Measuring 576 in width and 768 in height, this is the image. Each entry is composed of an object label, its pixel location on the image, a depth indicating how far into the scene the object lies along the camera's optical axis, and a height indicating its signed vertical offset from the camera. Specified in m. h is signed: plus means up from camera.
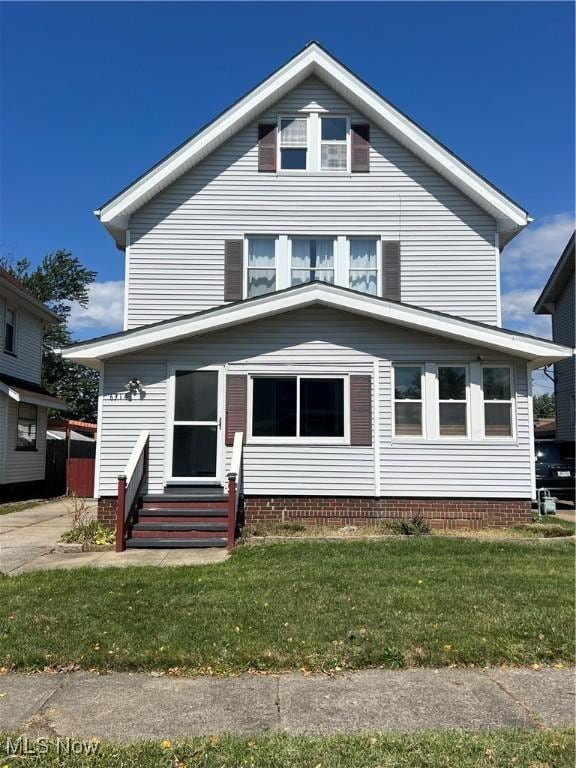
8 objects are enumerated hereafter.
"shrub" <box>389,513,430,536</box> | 10.15 -1.26
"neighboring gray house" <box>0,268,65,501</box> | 18.08 +1.64
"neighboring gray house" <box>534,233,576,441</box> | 22.70 +5.14
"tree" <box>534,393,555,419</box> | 81.98 +6.63
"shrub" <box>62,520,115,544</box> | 9.69 -1.37
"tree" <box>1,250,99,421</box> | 42.66 +9.59
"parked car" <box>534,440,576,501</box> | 16.55 -0.40
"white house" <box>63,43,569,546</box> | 10.80 +0.69
